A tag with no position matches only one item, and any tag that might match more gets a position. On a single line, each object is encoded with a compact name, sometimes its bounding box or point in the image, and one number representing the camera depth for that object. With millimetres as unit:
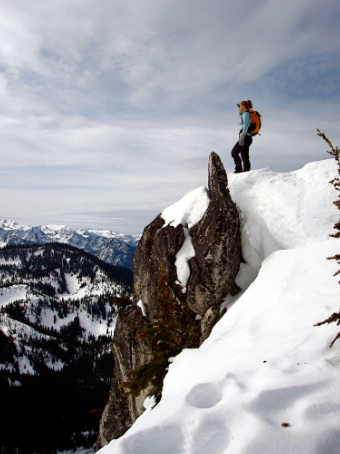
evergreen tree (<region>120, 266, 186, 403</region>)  10703
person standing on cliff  15608
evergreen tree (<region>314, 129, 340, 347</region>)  5902
